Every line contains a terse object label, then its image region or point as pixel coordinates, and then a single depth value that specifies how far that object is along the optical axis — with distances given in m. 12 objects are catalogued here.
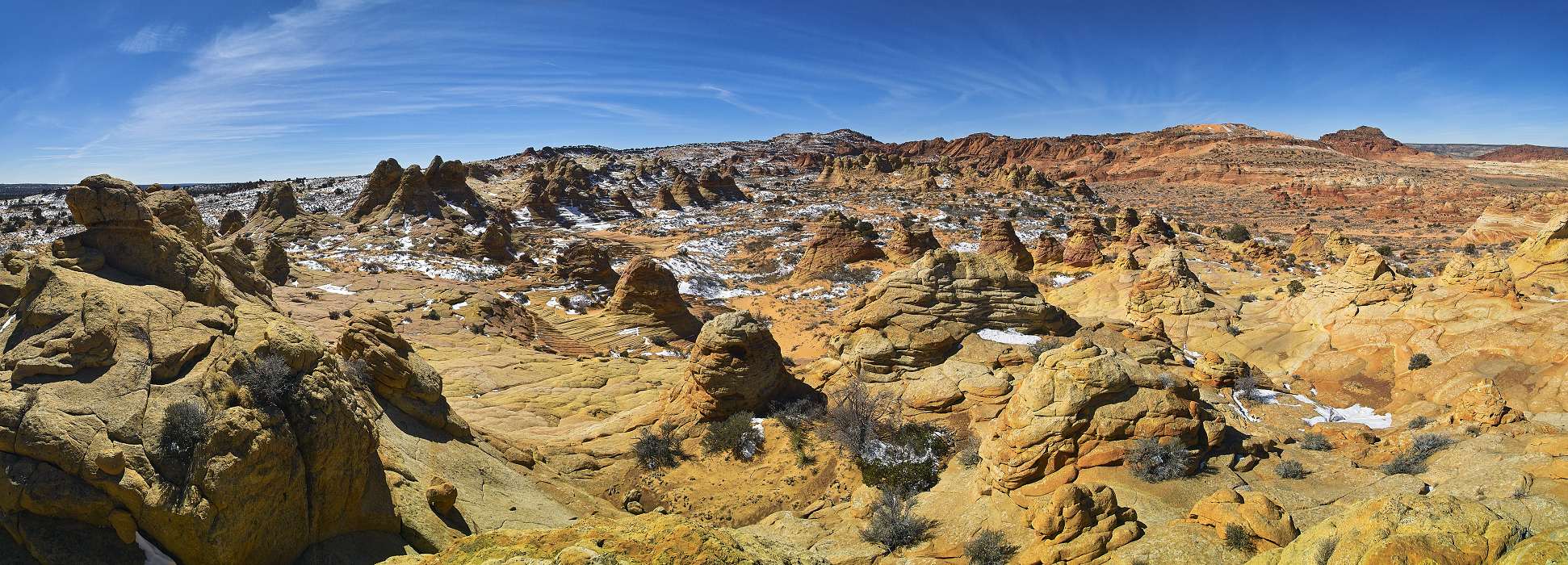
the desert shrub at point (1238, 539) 7.04
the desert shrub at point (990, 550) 8.09
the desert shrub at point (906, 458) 12.13
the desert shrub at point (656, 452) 13.92
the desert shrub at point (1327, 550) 5.16
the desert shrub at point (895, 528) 9.20
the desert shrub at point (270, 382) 6.49
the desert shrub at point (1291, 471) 9.55
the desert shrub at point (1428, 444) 9.85
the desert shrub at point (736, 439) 14.35
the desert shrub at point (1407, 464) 9.20
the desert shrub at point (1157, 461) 9.56
